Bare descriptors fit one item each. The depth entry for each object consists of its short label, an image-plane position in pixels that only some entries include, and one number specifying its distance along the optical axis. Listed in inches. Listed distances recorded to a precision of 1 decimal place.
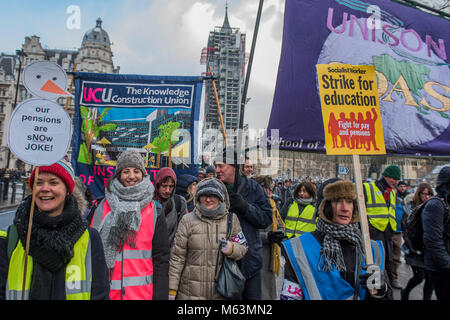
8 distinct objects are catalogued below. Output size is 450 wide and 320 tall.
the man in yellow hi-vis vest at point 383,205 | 172.2
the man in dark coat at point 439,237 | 112.9
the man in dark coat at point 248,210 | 119.2
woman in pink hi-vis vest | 92.4
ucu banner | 158.2
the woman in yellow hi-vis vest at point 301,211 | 192.5
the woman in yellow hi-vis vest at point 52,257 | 64.9
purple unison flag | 136.7
